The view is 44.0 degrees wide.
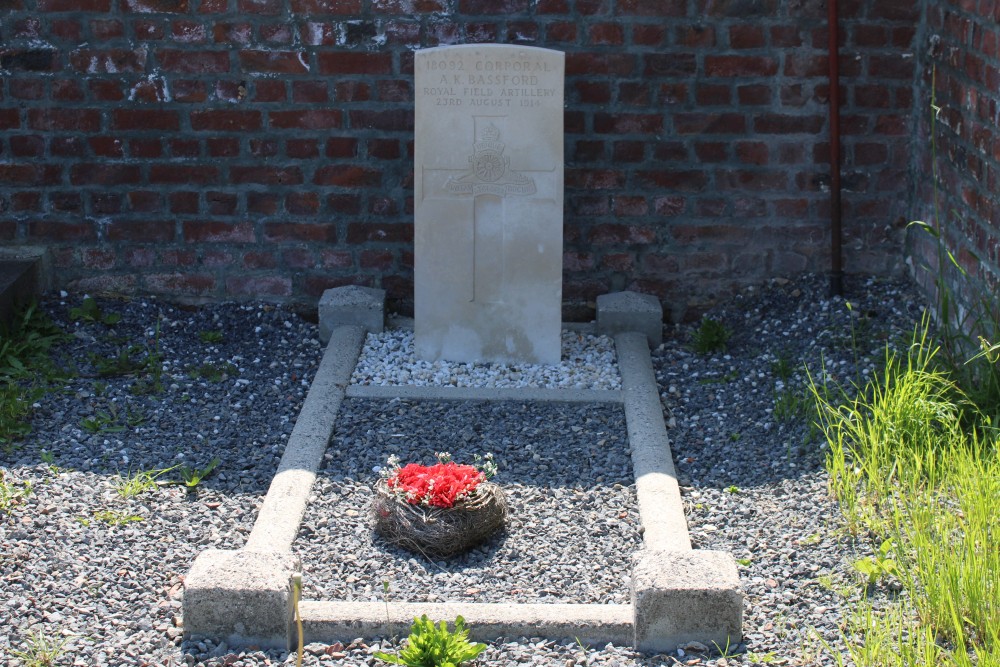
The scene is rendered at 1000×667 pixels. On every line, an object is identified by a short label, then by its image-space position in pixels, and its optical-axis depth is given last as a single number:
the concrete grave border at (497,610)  3.27
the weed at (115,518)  3.96
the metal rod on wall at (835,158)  5.26
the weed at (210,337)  5.48
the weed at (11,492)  4.02
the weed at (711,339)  5.42
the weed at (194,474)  4.22
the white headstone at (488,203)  5.02
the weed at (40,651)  3.22
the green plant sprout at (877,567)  3.45
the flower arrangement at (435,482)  3.70
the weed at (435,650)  3.04
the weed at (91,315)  5.60
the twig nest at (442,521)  3.67
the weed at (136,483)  4.14
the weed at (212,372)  5.14
